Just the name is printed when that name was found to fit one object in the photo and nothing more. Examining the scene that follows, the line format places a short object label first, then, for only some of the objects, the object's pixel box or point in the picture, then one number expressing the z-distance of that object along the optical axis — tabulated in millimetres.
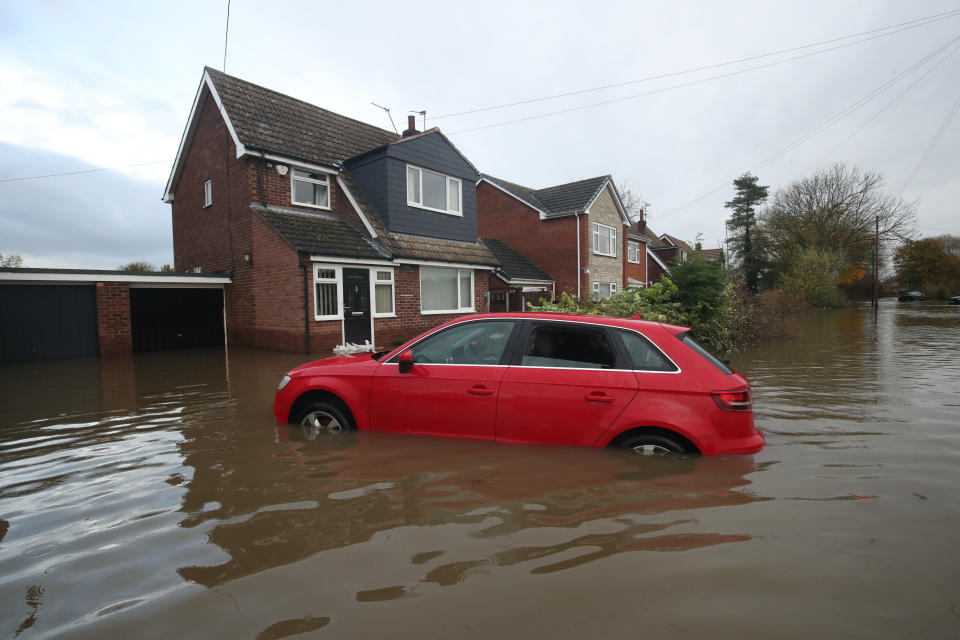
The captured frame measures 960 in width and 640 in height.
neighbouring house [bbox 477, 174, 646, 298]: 22969
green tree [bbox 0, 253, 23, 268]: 36325
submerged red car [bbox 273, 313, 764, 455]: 3756
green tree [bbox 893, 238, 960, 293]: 62375
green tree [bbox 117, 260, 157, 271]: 41331
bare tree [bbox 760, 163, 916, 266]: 42344
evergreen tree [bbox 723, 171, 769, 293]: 45062
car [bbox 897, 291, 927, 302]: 57422
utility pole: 40875
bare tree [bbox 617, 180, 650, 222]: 41156
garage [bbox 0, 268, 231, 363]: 11531
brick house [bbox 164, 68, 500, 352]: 12742
